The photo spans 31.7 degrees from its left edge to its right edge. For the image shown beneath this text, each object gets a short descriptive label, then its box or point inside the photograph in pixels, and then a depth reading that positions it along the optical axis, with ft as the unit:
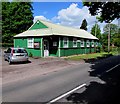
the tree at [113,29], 297.49
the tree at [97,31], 263.14
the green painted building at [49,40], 103.14
